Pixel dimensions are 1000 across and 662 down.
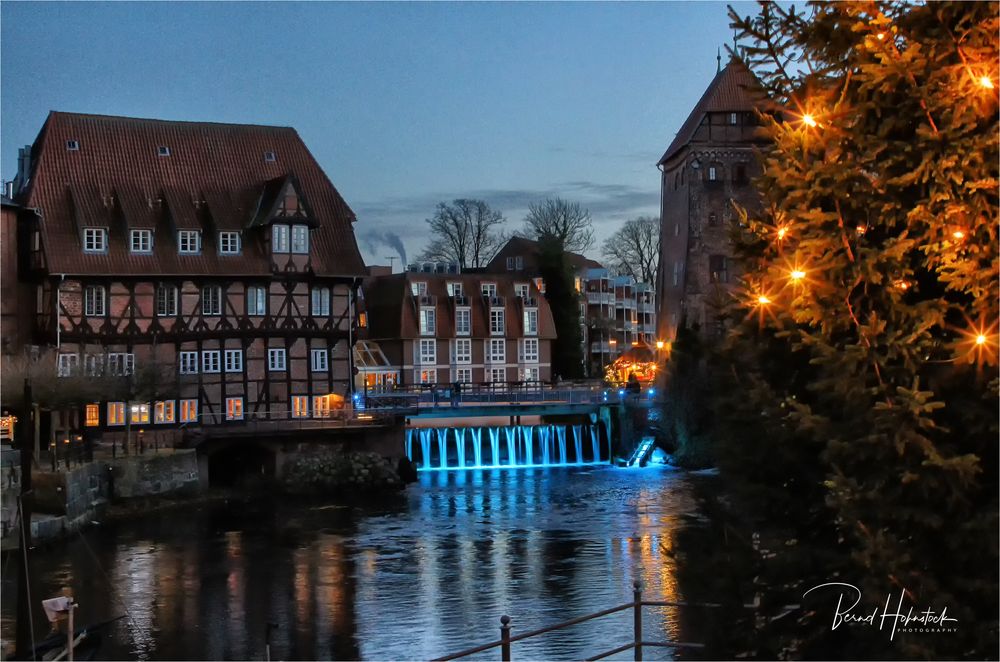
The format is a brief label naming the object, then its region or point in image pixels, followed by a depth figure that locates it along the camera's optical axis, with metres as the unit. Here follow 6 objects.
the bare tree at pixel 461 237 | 88.06
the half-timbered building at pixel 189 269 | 44.12
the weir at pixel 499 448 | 53.78
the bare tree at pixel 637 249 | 97.88
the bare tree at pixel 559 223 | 85.18
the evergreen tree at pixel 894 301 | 8.41
